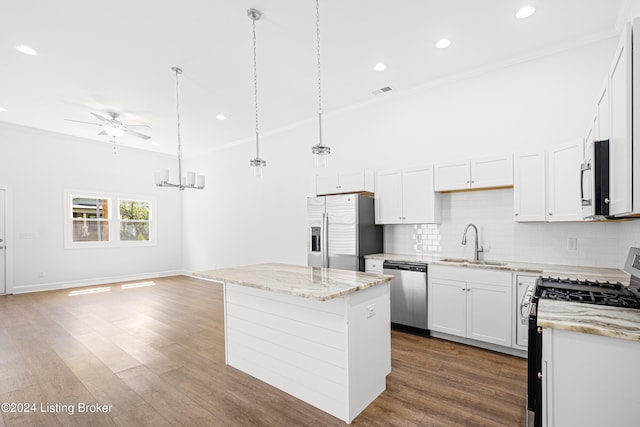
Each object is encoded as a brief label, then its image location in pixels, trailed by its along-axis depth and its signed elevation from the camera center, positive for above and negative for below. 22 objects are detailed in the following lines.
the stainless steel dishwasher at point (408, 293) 3.69 -1.06
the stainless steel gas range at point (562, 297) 1.67 -0.59
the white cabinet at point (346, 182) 4.51 +0.42
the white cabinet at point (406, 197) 3.97 +0.16
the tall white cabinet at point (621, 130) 1.37 +0.37
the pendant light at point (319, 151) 2.64 +0.51
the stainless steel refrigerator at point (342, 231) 4.23 -0.32
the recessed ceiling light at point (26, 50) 3.38 +1.85
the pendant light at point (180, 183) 4.01 +0.47
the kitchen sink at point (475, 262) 3.51 -0.65
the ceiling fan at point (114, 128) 5.03 +1.44
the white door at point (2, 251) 6.03 -0.75
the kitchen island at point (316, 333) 2.17 -1.00
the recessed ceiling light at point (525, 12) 2.80 +1.84
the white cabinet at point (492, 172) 3.39 +0.41
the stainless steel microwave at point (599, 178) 1.71 +0.17
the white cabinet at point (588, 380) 1.33 -0.81
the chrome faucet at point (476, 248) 3.75 -0.50
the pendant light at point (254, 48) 2.84 +1.83
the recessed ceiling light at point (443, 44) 3.29 +1.81
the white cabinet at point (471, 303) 3.14 -1.05
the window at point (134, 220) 7.74 -0.21
